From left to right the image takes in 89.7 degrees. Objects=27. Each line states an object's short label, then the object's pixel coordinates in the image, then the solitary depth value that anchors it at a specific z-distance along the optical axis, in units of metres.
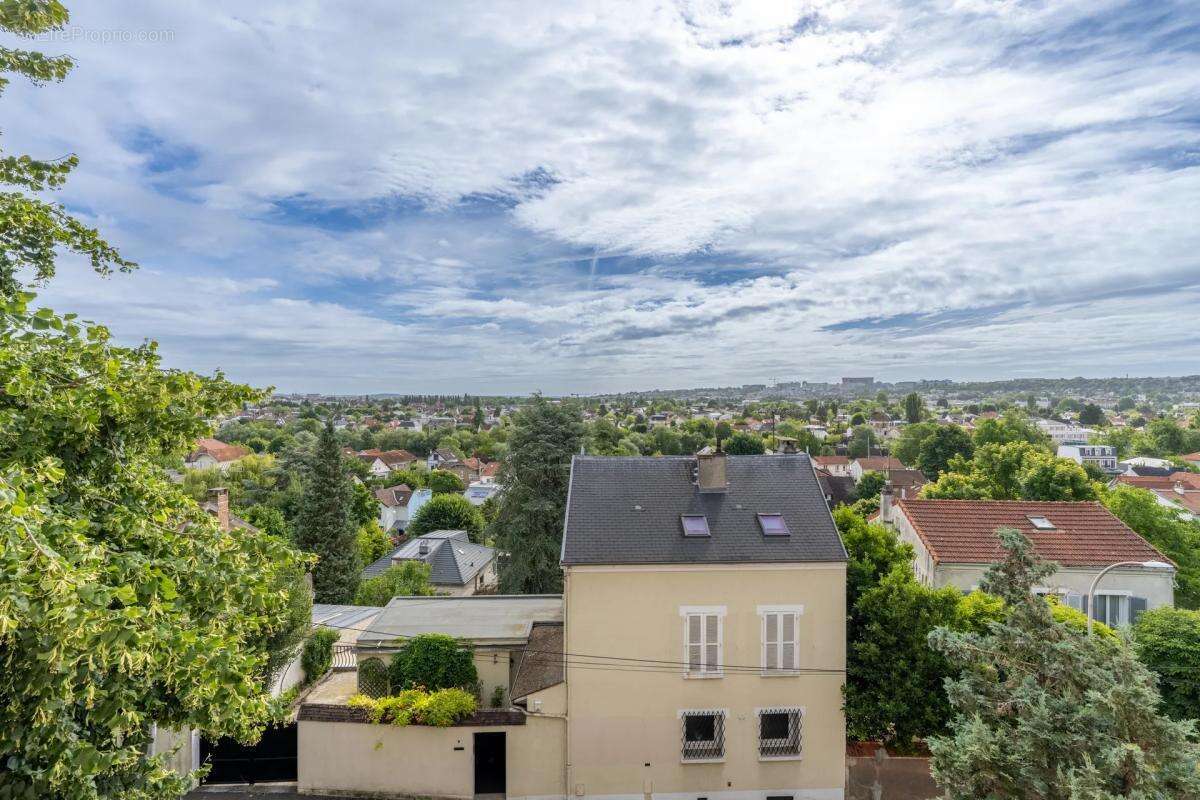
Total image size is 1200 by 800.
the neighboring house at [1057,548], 18.20
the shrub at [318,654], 18.84
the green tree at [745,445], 78.00
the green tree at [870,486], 59.75
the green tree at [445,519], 45.44
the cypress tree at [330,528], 32.47
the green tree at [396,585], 26.69
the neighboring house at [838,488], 63.75
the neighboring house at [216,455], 68.69
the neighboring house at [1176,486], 45.44
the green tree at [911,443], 77.31
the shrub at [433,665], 15.45
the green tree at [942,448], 61.78
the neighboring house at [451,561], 32.50
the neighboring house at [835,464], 84.75
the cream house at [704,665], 14.87
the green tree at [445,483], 63.43
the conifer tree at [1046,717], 7.79
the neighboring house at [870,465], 71.64
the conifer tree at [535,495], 27.72
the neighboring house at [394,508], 57.31
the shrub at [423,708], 14.36
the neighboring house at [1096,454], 79.25
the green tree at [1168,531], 23.72
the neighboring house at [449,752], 14.56
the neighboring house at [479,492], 60.85
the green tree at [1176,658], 13.54
